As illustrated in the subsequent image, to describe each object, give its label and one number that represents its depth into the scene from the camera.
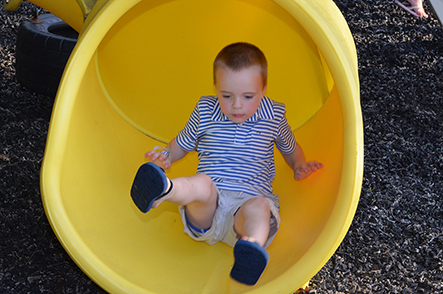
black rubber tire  3.41
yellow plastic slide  2.47
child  2.51
